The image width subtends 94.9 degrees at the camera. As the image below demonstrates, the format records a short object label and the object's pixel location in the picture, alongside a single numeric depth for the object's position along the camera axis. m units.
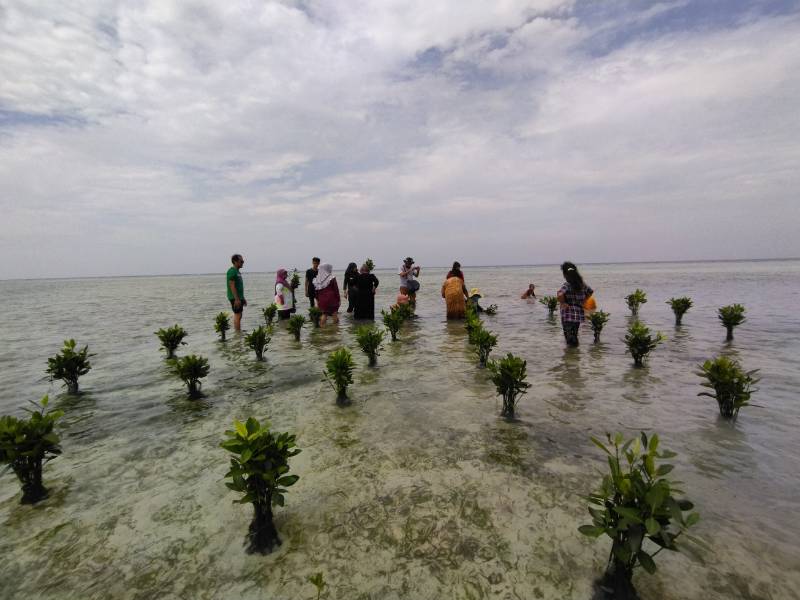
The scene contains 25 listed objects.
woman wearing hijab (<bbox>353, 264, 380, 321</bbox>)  15.72
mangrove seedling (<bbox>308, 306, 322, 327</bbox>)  14.38
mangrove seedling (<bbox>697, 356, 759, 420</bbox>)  5.42
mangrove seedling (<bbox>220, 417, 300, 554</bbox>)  3.19
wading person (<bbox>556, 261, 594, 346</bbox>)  9.86
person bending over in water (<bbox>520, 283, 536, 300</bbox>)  24.39
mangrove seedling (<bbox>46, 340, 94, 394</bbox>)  7.39
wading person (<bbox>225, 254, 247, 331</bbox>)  11.62
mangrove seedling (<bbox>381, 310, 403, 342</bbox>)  11.55
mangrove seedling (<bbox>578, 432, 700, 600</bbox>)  2.41
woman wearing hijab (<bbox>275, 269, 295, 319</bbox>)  15.44
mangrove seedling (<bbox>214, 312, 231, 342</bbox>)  12.27
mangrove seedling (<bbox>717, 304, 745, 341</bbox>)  10.89
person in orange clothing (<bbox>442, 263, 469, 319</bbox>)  15.30
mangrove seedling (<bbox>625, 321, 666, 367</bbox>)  8.35
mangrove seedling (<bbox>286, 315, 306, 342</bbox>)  12.05
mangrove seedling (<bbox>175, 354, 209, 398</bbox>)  6.98
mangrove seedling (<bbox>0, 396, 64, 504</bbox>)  3.81
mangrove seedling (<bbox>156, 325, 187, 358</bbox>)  9.89
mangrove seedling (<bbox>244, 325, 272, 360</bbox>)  9.52
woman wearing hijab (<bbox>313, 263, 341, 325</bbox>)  14.51
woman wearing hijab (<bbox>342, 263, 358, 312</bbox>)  15.43
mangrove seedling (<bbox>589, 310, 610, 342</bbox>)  11.38
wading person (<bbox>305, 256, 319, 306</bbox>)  15.95
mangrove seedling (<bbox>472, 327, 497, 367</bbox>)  8.46
